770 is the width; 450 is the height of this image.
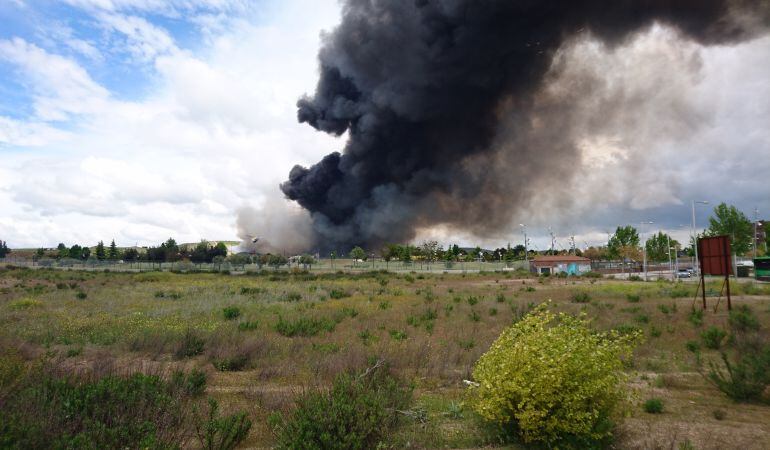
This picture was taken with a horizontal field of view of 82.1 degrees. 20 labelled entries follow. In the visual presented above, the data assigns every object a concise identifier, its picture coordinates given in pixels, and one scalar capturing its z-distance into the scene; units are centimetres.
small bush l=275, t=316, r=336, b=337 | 1435
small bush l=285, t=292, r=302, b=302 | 2558
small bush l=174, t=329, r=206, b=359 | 1127
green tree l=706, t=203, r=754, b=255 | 5397
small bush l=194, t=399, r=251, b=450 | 495
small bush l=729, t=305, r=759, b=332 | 1469
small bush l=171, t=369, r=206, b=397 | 711
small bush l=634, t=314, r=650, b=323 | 1653
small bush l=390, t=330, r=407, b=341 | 1332
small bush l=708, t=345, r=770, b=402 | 768
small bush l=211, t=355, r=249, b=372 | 1011
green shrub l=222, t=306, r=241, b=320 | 1759
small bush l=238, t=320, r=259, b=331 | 1486
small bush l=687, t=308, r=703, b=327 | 1582
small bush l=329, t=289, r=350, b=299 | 2771
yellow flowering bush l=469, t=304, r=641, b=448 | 489
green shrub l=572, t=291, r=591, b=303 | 2399
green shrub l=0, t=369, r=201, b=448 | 424
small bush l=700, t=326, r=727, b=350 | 1277
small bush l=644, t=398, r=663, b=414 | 681
